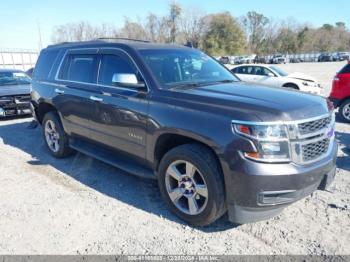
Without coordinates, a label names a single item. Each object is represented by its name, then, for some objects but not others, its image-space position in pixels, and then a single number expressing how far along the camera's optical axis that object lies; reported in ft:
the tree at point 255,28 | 279.28
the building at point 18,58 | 140.87
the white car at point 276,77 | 39.23
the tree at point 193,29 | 235.61
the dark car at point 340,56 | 208.42
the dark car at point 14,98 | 29.63
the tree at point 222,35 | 228.22
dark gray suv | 9.41
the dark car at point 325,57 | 217.48
